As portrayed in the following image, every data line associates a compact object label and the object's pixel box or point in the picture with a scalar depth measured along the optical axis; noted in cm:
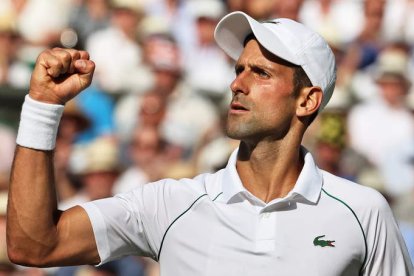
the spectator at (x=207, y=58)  1687
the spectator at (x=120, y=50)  1691
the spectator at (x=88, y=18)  1748
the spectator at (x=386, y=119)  1609
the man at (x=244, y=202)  671
